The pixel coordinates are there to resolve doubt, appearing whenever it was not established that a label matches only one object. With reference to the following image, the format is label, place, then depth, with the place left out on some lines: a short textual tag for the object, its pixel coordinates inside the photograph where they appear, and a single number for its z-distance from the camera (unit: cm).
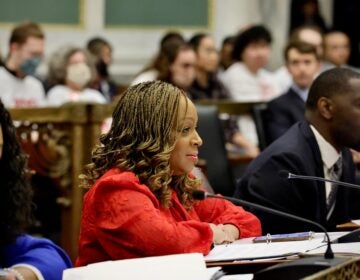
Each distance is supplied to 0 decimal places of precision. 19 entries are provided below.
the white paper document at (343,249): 364
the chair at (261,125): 801
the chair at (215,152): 746
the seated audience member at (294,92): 821
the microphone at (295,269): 310
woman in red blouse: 366
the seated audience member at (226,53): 1255
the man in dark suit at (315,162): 499
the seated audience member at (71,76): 985
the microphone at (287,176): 393
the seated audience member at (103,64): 1140
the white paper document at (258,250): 365
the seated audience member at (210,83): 943
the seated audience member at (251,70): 1136
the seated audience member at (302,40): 1087
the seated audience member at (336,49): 1278
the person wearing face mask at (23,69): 955
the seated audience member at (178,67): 948
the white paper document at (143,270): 329
